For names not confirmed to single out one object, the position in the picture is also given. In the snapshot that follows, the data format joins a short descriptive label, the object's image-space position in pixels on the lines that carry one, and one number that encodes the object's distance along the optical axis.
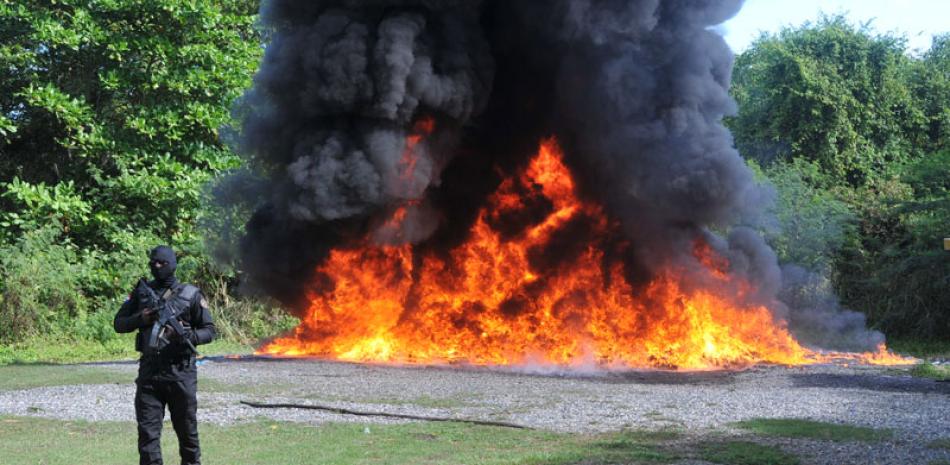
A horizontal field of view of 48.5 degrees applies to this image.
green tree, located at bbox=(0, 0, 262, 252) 27.78
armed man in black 8.27
